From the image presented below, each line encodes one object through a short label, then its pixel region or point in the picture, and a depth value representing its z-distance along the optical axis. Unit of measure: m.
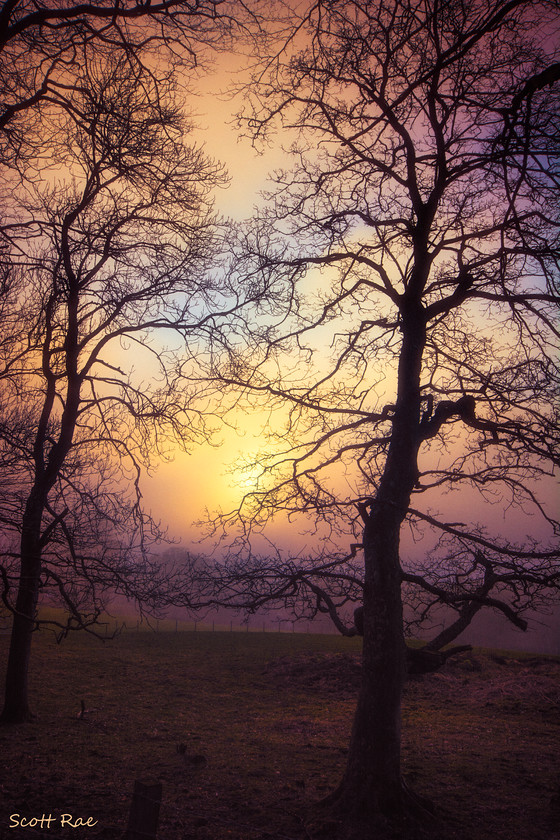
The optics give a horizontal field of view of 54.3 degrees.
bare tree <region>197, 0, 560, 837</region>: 6.14
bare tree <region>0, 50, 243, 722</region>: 5.62
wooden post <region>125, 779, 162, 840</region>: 4.44
